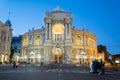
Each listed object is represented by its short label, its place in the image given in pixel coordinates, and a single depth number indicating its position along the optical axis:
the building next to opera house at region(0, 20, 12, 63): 35.34
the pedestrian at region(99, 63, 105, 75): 11.03
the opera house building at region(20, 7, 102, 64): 39.33
